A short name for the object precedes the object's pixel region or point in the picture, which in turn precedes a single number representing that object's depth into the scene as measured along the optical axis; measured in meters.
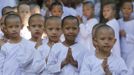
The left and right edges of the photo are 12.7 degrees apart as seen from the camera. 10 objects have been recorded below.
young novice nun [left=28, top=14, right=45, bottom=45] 8.80
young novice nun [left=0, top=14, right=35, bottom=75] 8.07
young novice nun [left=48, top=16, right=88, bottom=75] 7.71
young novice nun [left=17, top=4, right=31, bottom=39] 10.52
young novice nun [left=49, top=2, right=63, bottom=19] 11.41
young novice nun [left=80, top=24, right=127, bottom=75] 7.13
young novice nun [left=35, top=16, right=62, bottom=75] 8.00
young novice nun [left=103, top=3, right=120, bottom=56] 10.71
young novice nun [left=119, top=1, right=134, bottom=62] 10.91
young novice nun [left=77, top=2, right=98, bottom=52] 11.45
